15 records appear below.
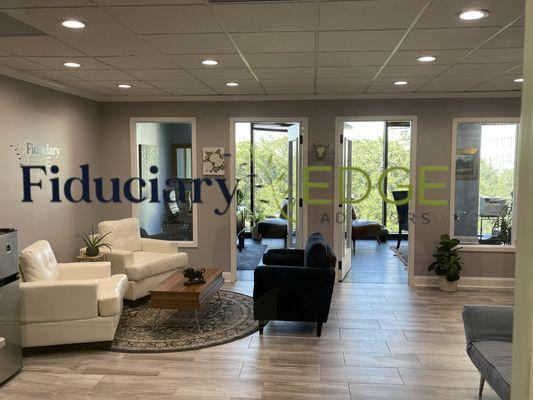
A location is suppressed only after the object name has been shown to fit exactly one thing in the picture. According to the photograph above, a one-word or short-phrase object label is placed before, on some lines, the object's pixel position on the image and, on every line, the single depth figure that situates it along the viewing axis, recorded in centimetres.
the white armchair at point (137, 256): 507
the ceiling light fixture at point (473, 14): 270
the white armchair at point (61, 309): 376
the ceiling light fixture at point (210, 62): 399
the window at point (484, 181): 610
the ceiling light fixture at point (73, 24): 292
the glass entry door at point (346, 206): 631
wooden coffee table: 417
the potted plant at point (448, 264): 580
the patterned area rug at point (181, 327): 406
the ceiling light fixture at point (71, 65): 412
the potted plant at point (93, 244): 516
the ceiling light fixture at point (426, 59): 388
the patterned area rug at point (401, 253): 777
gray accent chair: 286
